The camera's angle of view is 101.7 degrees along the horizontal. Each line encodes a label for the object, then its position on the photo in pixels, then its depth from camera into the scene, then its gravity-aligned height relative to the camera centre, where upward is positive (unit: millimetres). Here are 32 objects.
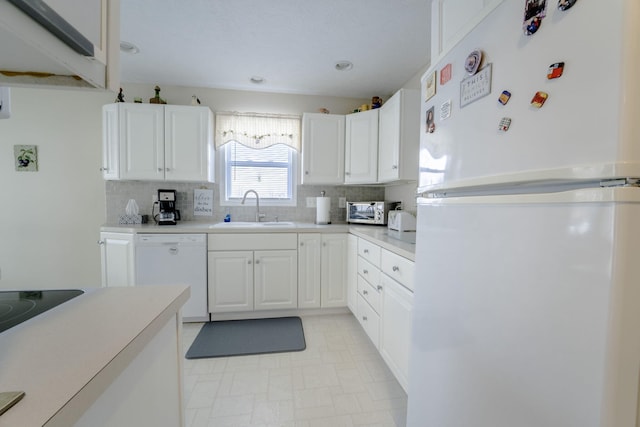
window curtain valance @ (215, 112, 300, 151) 2855 +848
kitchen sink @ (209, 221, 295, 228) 2516 -195
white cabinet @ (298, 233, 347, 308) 2508 -615
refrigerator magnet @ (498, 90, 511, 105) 638 +280
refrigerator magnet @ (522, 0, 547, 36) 558 +429
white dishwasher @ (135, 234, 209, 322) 2289 -520
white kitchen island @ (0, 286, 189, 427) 370 -269
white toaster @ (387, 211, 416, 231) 2160 -110
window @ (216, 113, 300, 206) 2873 +578
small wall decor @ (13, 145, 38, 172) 2643 +462
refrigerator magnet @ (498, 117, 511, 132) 636 +212
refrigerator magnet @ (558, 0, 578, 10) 499 +402
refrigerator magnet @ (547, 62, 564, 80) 520 +284
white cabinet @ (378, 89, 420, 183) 2184 +628
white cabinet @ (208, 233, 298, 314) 2391 -619
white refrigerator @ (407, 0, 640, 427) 426 -43
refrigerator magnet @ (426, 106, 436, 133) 966 +329
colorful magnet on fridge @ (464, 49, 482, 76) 733 +427
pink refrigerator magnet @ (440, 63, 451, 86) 873 +462
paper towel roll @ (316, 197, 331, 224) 2772 -27
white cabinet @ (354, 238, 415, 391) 1384 -606
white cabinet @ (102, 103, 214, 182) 2520 +611
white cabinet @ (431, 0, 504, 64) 744 +611
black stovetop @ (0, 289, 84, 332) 605 -270
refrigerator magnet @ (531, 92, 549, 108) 552 +240
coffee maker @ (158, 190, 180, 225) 2541 -19
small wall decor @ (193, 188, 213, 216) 2922 +31
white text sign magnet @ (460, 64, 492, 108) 704 +352
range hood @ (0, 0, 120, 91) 385 +276
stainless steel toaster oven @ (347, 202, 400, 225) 2609 -45
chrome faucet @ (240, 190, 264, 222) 2871 +17
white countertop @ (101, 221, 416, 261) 1944 -210
